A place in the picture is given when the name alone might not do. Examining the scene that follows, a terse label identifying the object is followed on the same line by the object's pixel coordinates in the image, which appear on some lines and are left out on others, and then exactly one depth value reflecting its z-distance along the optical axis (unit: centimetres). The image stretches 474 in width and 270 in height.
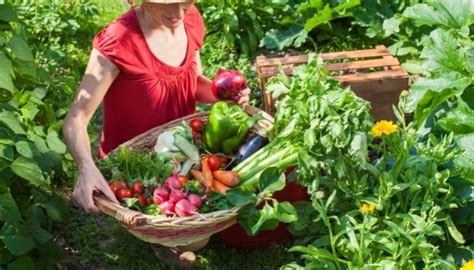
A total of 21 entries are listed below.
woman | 338
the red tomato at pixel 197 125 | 372
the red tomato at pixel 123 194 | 325
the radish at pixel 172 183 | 328
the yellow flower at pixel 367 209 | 308
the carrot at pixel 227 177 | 340
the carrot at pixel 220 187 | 335
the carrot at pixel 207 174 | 338
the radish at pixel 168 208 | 317
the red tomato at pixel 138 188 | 333
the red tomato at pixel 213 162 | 348
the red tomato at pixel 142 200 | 327
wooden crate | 477
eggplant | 361
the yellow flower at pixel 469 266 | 267
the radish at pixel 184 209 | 314
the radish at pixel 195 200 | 321
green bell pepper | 355
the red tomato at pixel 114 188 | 328
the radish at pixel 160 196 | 322
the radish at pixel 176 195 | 318
